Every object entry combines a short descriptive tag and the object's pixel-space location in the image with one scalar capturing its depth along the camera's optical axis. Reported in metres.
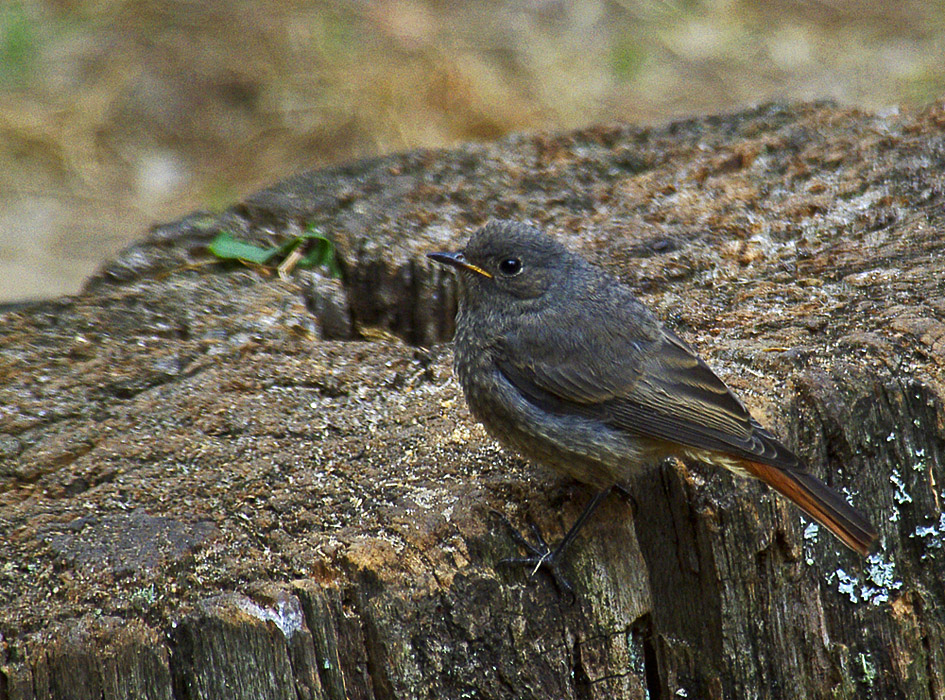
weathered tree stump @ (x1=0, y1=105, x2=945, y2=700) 4.98
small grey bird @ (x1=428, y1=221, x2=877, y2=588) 5.68
